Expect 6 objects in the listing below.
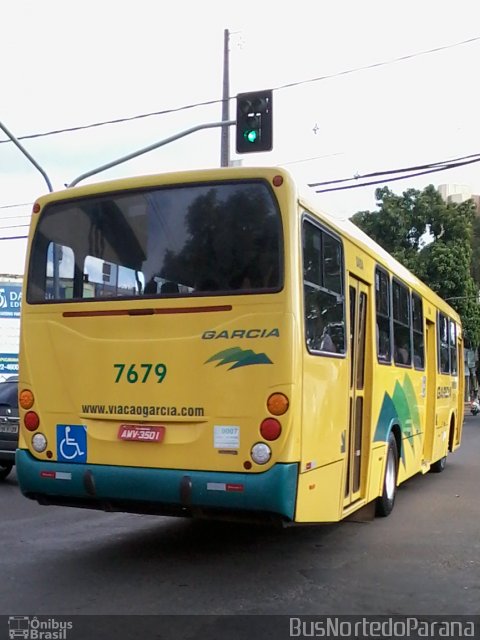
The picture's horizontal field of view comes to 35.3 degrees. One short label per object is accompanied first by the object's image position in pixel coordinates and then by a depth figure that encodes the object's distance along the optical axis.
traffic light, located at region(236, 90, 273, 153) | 14.07
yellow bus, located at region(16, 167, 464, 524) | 5.75
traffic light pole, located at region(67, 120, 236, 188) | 14.99
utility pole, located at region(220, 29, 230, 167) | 19.16
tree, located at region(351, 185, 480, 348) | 32.94
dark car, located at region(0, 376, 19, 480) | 11.30
